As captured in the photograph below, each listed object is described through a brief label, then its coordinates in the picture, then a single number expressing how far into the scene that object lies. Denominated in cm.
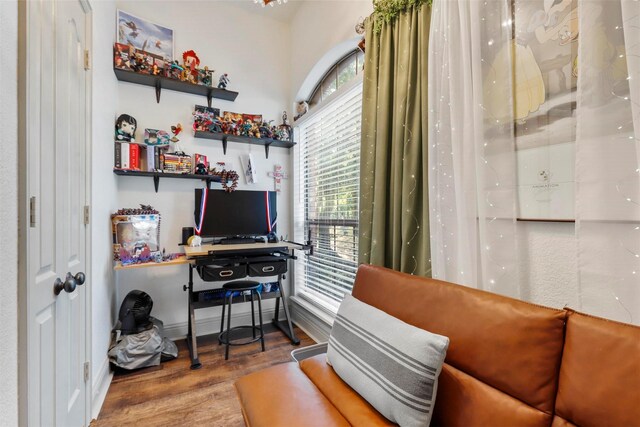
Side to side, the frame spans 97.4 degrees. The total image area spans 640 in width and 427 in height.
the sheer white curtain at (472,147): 115
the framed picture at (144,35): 256
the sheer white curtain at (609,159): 80
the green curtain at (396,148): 151
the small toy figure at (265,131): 308
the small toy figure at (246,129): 298
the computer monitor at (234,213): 279
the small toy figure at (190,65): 273
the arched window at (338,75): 251
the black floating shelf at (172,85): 252
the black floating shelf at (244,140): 289
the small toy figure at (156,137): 264
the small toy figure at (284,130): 318
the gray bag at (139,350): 220
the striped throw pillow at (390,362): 91
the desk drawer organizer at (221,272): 239
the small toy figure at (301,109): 321
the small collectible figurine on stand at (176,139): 276
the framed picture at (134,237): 235
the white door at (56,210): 99
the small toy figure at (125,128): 249
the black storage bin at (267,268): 255
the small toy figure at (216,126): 285
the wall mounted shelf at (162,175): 245
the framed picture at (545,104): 99
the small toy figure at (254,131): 301
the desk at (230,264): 238
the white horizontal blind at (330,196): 239
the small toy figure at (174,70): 265
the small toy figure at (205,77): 281
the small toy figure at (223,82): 287
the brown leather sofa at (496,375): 68
